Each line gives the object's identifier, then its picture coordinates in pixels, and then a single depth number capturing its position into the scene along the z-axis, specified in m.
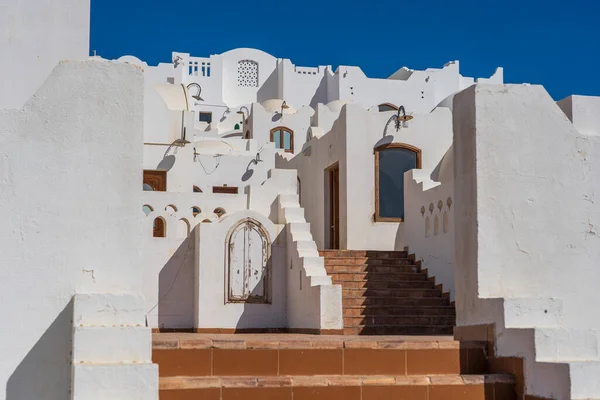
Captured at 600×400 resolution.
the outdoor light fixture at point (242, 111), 45.00
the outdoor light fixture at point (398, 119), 17.20
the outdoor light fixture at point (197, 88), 51.56
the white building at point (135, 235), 6.39
